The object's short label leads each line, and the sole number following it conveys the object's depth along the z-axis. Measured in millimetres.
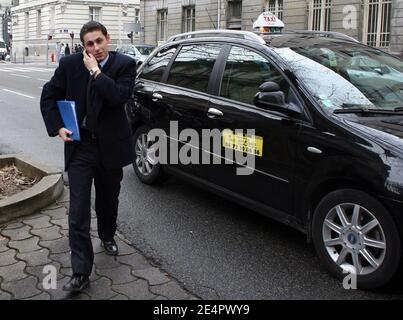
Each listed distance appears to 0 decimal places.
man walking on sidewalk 3615
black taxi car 3586
